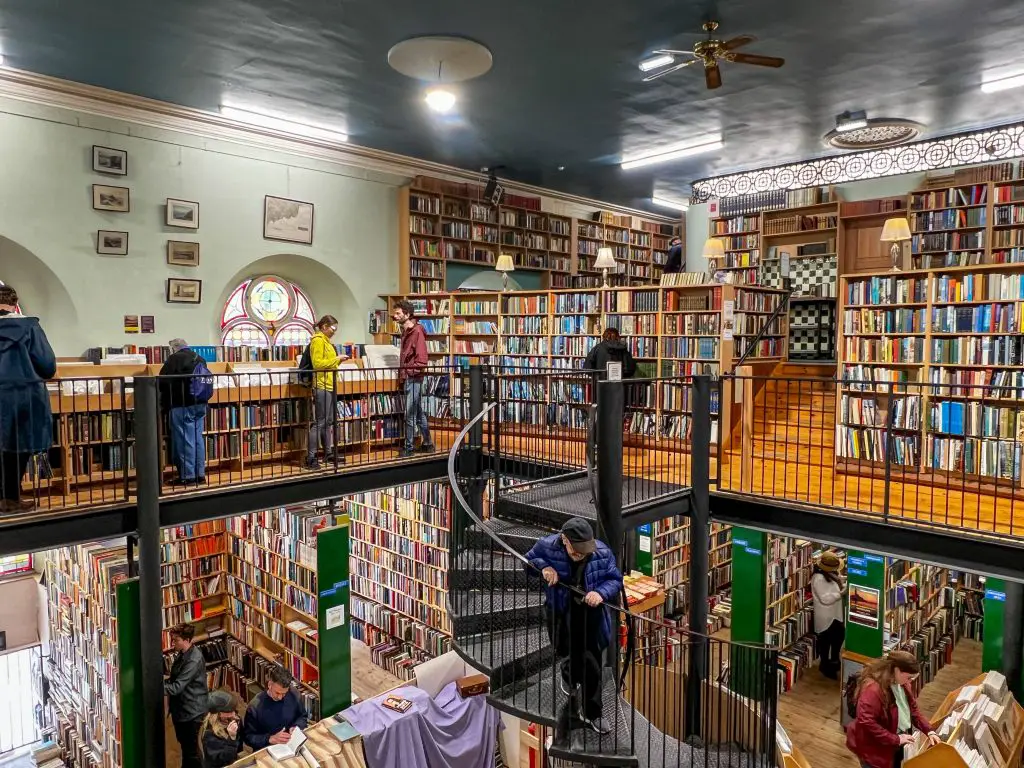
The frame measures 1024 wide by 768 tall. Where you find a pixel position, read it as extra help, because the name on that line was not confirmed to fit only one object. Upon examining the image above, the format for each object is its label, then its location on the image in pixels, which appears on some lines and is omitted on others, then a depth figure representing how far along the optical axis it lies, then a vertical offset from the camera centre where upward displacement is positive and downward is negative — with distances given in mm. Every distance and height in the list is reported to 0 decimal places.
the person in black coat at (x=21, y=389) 4691 -288
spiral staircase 3902 -1905
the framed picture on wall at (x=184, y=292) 8211 +645
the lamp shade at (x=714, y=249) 9625 +1318
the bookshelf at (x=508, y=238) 10438 +1796
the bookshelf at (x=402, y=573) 7910 -2739
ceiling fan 5516 +2364
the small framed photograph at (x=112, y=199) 7584 +1618
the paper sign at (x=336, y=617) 6547 -2561
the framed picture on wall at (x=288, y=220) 9008 +1640
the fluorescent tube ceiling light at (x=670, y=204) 13083 +2683
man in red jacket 7125 -222
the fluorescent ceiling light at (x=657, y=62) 6453 +2633
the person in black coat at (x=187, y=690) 5637 -2794
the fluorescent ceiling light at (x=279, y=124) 8188 +2725
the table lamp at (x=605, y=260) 9680 +1183
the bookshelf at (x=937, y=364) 6059 -194
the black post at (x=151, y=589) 5102 -1773
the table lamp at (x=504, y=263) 9953 +1165
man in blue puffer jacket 3684 -1370
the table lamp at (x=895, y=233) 7700 +1231
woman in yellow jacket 6609 -395
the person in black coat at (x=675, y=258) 11227 +1393
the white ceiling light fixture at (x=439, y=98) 6395 +2267
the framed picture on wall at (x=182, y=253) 8164 +1090
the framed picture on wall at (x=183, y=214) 8094 +1546
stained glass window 9195 +414
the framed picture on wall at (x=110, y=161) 7547 +2014
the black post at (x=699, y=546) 5680 -1667
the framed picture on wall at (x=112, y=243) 7645 +1138
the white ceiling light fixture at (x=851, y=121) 8297 +2689
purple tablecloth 5590 -3251
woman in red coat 4504 -2433
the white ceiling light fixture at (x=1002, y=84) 7158 +2702
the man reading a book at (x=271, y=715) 5617 -2996
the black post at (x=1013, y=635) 6352 -2679
